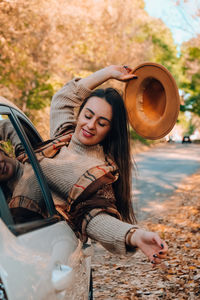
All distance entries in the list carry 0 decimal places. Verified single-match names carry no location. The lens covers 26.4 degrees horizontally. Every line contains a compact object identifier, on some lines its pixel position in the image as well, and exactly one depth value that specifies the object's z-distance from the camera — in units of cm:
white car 133
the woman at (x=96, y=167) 207
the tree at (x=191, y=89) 4361
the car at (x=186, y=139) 4250
